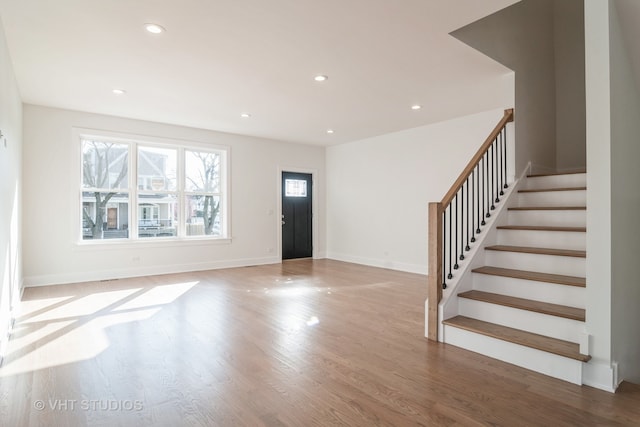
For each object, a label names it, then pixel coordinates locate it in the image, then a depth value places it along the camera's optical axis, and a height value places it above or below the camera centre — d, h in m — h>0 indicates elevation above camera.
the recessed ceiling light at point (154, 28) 2.81 +1.56
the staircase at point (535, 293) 2.38 -0.63
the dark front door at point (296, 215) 7.76 +0.04
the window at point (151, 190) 5.60 +0.47
